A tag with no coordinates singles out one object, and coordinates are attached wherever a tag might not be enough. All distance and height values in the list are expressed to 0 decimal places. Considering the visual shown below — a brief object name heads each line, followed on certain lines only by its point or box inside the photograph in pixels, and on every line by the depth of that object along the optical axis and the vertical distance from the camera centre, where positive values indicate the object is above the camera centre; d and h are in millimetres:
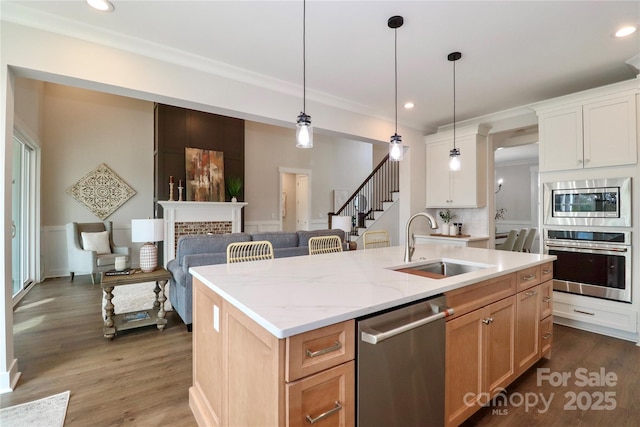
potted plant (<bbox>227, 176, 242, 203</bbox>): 6559 +581
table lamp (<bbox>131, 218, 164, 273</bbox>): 3115 -240
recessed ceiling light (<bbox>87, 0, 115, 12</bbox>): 2109 +1510
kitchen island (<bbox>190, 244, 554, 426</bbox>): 1035 -458
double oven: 2994 -253
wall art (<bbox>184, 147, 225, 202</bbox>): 6215 +822
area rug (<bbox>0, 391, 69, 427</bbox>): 1811 -1269
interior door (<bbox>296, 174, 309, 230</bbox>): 8344 +323
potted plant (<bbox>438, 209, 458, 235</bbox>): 4957 -99
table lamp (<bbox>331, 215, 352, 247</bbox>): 5195 -179
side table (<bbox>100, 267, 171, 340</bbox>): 2959 -1025
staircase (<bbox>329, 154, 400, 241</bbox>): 6285 +416
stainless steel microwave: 2988 +103
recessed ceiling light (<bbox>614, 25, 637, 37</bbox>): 2428 +1505
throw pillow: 5379 -518
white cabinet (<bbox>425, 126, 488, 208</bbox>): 4551 +652
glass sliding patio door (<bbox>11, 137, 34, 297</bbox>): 4559 -45
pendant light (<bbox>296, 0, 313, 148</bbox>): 2129 +610
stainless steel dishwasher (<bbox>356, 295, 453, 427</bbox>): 1184 -673
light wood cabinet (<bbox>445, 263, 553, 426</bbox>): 1615 -788
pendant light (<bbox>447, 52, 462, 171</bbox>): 2848 +604
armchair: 5109 -707
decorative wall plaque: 5828 +450
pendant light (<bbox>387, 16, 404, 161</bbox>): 2332 +1504
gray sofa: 3090 -444
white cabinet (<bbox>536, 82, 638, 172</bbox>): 2963 +880
